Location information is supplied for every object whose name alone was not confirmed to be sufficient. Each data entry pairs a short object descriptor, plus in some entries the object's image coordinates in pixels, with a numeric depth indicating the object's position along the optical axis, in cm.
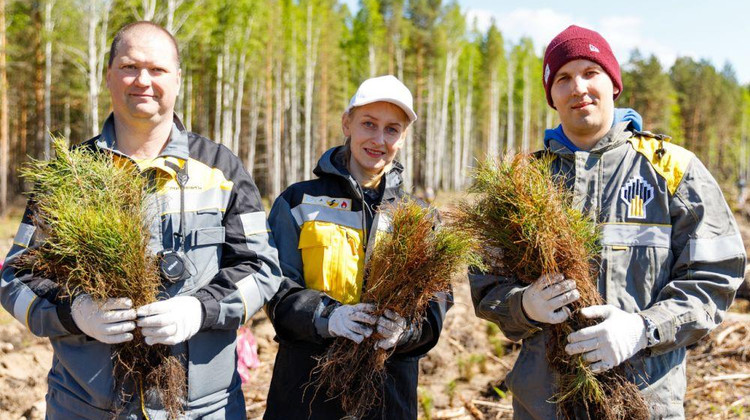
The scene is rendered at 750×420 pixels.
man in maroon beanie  228
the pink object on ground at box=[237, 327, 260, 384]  546
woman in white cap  250
